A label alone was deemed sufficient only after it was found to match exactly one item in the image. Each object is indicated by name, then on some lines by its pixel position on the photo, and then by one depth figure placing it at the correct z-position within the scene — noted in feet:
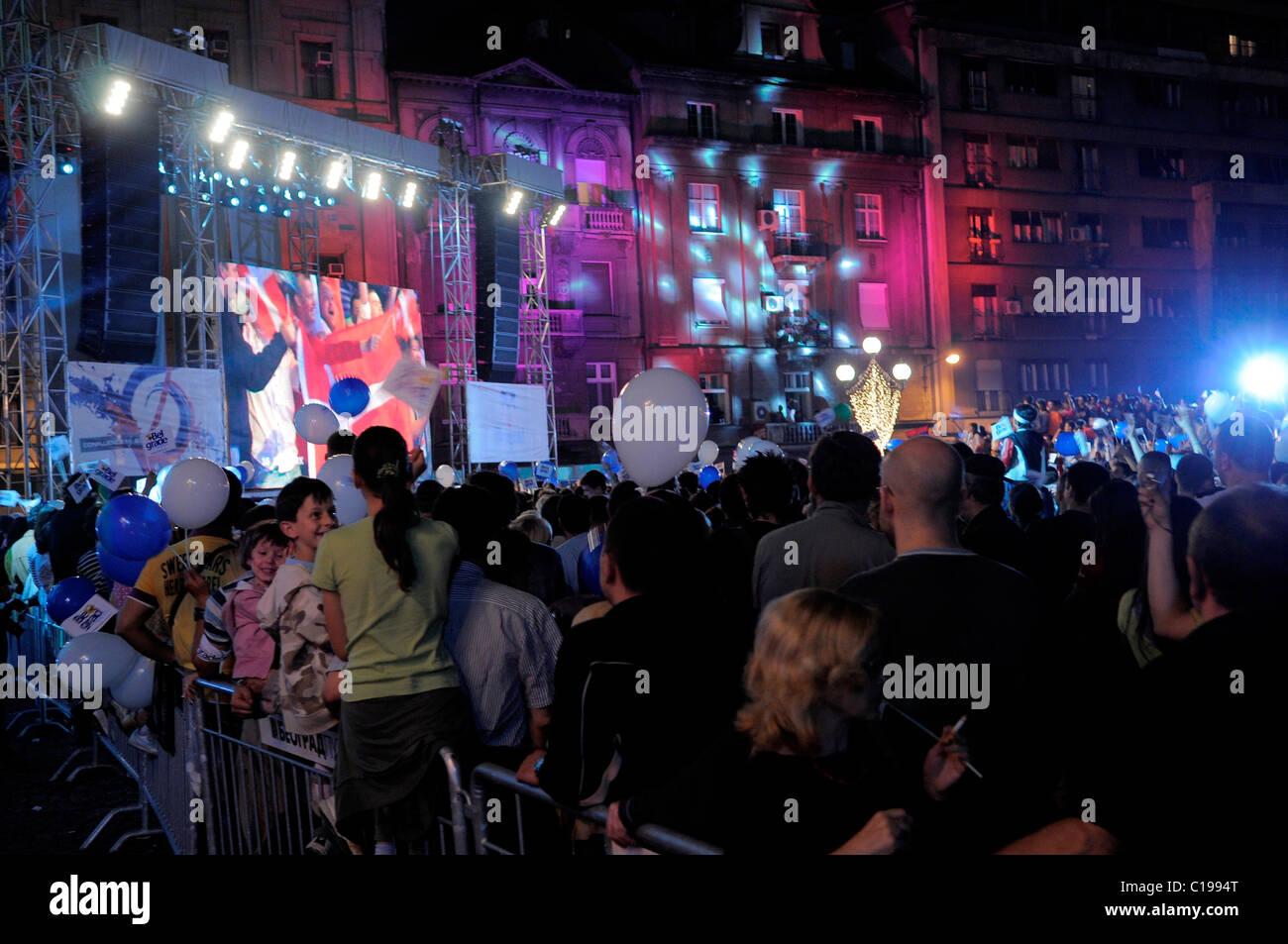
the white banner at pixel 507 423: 75.51
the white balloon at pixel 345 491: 25.44
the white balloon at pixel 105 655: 20.68
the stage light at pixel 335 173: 69.26
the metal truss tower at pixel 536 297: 87.71
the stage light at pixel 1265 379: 82.17
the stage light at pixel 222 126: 60.08
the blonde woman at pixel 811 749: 8.21
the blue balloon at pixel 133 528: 22.34
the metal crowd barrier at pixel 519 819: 8.98
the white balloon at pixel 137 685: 21.17
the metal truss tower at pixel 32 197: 51.92
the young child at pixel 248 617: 17.20
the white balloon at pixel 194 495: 21.63
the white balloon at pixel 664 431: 25.26
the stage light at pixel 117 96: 53.83
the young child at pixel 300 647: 15.72
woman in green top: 14.23
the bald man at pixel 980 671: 9.59
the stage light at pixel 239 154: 63.31
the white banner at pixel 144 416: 49.96
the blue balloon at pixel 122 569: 23.44
